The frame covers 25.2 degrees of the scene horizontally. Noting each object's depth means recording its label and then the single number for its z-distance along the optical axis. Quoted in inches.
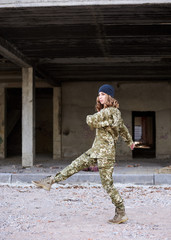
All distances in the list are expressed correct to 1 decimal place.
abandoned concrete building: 294.0
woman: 173.3
